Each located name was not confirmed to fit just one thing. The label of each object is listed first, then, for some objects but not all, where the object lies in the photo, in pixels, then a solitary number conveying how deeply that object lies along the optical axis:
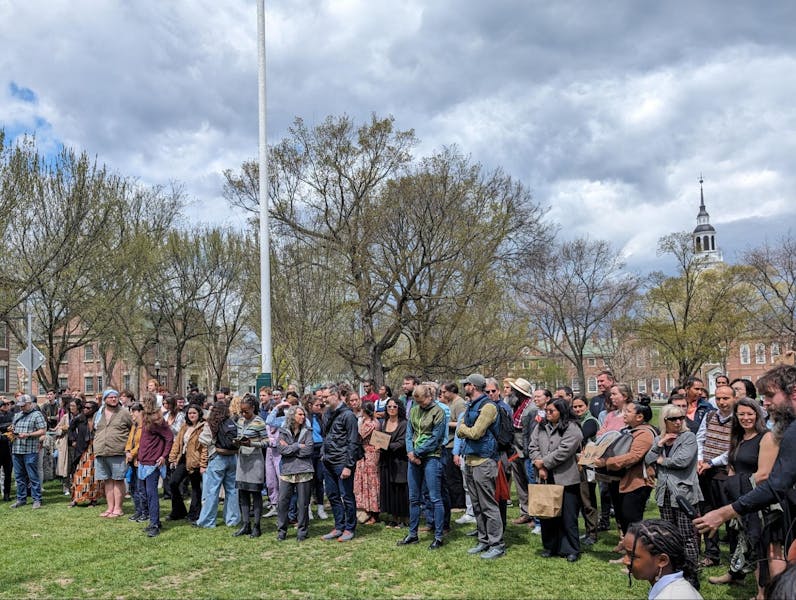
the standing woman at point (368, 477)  10.46
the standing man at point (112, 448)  11.23
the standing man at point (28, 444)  12.52
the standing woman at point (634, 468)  7.52
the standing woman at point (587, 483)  8.73
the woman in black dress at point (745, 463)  6.07
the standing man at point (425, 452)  8.63
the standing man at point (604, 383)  9.54
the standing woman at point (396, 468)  10.02
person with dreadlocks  3.36
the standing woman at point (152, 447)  9.97
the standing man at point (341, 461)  9.18
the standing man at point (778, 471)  3.74
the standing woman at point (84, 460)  12.42
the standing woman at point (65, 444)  13.86
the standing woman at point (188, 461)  10.40
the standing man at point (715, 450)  7.51
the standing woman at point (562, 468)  7.88
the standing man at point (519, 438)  10.56
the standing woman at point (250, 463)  9.52
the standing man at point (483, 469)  8.12
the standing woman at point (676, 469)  6.95
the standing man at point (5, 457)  13.33
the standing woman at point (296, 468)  9.33
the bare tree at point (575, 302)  41.38
